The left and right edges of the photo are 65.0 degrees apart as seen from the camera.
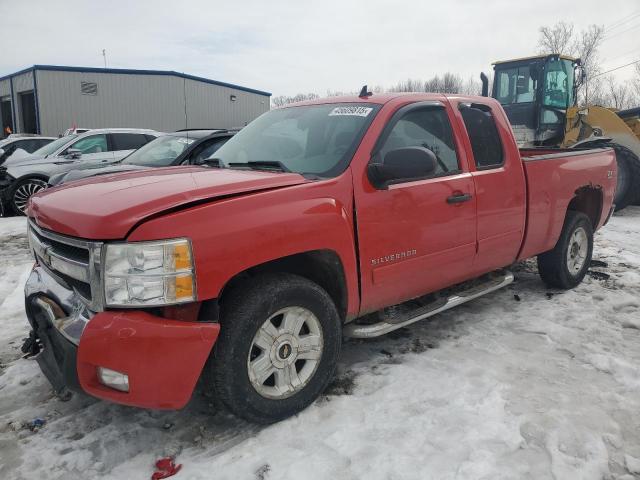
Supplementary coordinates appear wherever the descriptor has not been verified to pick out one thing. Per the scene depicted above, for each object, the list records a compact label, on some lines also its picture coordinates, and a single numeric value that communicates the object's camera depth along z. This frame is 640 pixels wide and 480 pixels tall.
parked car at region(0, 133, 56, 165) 11.34
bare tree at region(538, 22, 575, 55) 53.03
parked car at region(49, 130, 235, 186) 6.88
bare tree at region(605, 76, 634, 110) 53.03
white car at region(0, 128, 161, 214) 9.66
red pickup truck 2.30
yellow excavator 9.87
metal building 23.98
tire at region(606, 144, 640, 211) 9.67
